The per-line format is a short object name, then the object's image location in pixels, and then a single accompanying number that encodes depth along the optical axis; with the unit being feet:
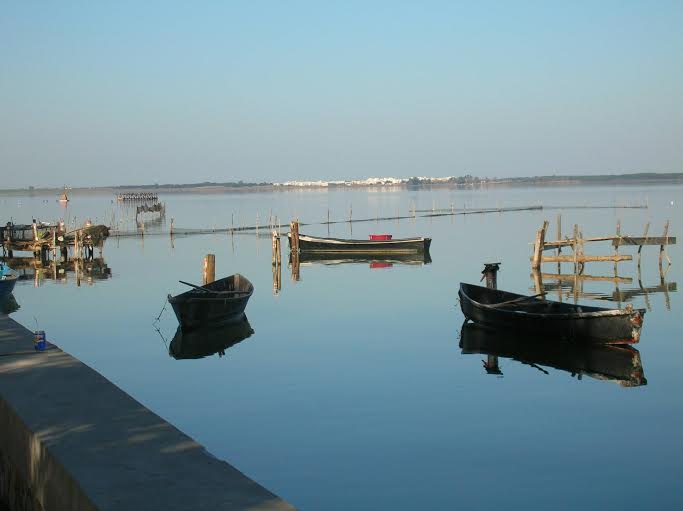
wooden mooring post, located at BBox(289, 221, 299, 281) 203.82
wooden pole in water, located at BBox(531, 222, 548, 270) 157.58
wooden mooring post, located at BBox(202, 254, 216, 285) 120.78
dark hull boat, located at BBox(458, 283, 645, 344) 86.58
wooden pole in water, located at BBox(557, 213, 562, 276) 164.08
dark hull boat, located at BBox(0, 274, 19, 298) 112.57
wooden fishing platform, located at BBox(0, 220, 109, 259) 194.59
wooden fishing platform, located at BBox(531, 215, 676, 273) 150.20
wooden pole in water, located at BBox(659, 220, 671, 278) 161.72
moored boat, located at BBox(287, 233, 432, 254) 210.79
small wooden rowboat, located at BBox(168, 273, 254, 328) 97.40
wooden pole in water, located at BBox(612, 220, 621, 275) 156.76
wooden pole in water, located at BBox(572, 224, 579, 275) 148.56
